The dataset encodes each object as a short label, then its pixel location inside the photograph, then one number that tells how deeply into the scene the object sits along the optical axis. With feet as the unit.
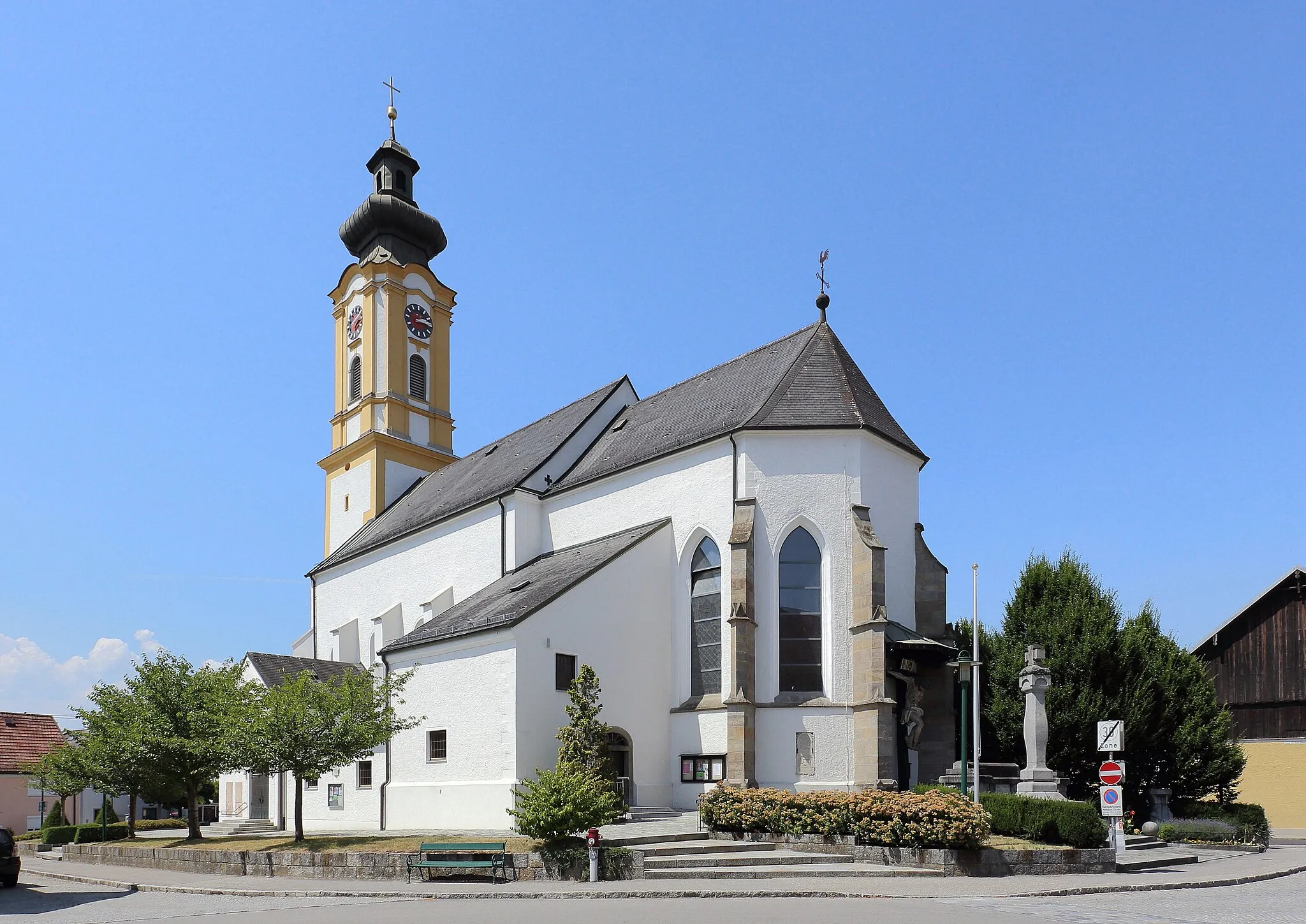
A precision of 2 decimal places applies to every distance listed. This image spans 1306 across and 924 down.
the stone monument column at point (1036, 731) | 68.33
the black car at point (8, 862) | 60.80
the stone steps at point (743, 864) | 55.47
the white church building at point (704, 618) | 75.25
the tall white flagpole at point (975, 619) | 72.89
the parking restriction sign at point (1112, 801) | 61.72
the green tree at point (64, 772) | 96.78
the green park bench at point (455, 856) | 57.26
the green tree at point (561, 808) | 57.52
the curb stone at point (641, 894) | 49.80
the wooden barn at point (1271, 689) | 109.29
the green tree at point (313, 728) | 69.77
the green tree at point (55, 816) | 123.65
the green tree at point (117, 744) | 82.02
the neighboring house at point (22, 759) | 144.97
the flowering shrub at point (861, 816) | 56.85
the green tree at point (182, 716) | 81.05
